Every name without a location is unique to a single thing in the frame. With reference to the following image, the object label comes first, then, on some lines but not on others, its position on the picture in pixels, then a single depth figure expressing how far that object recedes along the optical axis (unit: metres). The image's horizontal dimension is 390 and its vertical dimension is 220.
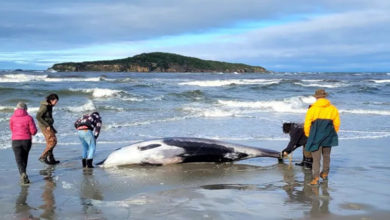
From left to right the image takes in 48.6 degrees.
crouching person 9.33
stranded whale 9.72
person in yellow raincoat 7.68
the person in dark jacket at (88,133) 9.27
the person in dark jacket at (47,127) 9.73
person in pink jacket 7.88
